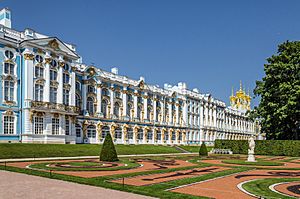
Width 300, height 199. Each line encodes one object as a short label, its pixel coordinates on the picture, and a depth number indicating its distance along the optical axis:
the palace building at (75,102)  38.19
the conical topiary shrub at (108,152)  25.14
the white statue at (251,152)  28.67
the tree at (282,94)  40.17
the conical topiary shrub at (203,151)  37.59
